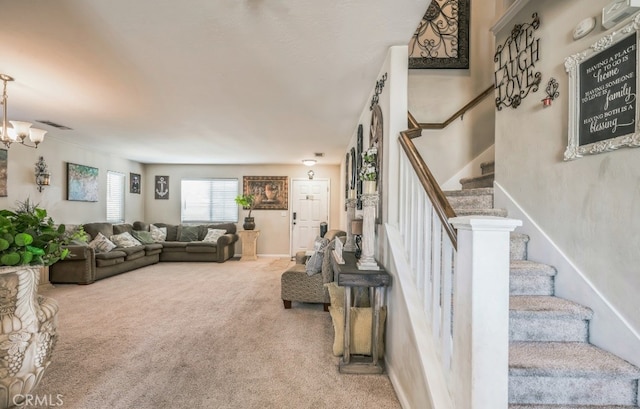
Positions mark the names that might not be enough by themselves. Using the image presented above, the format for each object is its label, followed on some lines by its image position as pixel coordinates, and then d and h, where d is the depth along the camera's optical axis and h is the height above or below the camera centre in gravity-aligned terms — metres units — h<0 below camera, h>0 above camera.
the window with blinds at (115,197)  7.05 +0.08
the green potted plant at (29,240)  1.50 -0.20
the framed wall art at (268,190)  8.41 +0.32
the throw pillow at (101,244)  5.51 -0.78
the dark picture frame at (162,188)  8.46 +0.35
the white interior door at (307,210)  8.39 -0.21
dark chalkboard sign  1.55 +0.60
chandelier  3.18 +0.71
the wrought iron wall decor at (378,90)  2.62 +1.02
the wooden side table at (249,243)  7.83 -1.04
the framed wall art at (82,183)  5.83 +0.34
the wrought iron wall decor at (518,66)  2.30 +1.11
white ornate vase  1.48 -0.66
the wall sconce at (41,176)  5.16 +0.40
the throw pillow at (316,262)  3.74 -0.72
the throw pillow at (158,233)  7.42 -0.77
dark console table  2.29 -0.81
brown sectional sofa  4.95 -1.05
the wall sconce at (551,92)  2.08 +0.75
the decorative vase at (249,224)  7.84 -0.56
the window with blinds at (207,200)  8.41 +0.04
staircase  1.49 -0.78
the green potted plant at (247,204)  7.84 -0.07
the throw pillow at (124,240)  6.19 -0.79
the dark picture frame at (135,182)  7.86 +0.47
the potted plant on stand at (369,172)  2.42 +0.24
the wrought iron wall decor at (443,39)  3.68 +1.97
